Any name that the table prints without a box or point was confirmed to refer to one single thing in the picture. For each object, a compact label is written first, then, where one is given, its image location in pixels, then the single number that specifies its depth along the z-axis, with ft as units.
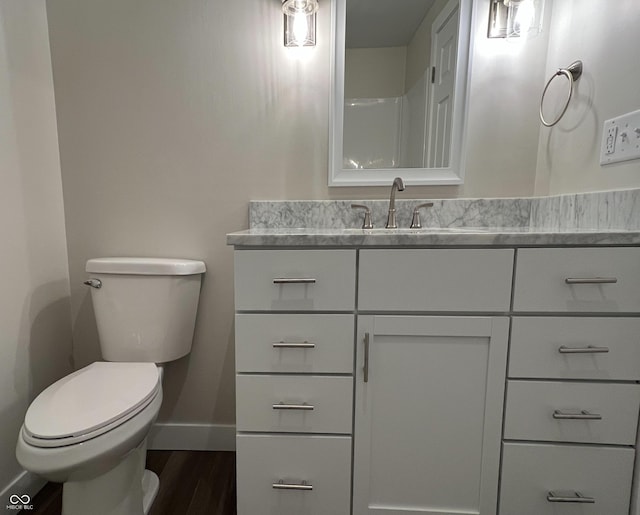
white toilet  2.39
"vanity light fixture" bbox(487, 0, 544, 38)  3.62
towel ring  3.29
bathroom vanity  2.56
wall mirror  3.77
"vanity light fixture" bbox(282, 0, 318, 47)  3.64
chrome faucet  3.70
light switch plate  2.68
